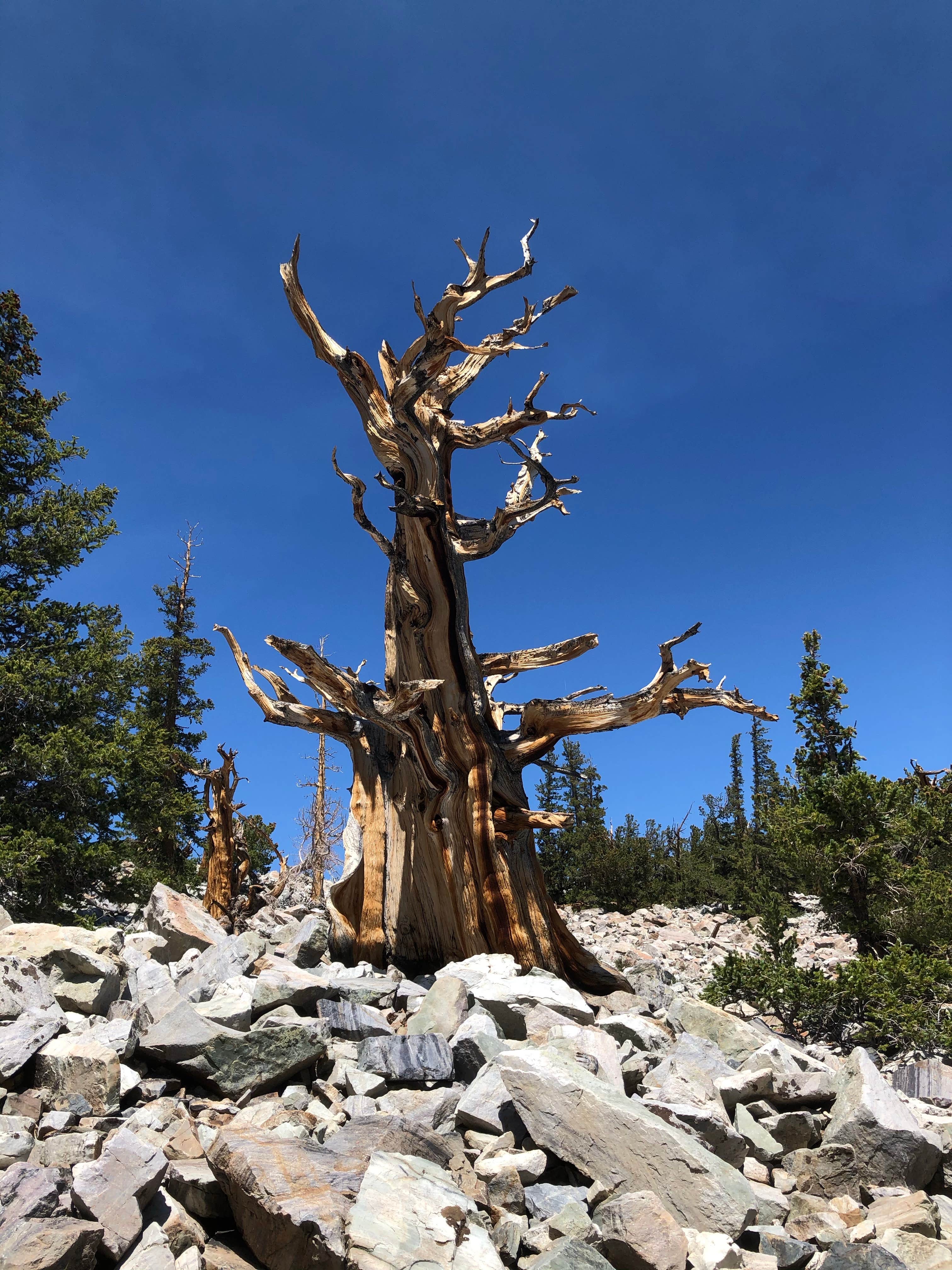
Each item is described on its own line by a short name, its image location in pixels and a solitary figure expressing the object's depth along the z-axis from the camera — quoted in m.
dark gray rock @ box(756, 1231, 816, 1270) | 2.78
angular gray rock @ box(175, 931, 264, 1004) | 4.84
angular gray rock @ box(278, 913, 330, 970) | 6.43
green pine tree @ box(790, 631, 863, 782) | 17.23
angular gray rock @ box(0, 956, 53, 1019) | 4.23
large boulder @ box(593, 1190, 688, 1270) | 2.64
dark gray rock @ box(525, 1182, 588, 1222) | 2.92
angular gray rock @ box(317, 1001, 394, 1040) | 4.45
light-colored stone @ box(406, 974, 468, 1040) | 4.60
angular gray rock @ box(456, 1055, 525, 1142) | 3.45
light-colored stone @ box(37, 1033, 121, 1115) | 3.47
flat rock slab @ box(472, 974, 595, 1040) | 4.81
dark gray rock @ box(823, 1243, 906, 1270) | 2.56
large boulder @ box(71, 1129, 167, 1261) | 2.56
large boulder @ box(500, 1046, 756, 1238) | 3.04
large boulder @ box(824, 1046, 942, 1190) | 3.58
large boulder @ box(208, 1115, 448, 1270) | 2.55
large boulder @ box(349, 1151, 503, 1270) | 2.48
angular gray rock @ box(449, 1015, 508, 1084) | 4.08
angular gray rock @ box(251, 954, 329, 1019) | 4.45
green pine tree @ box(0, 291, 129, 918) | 12.68
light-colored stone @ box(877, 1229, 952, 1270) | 2.81
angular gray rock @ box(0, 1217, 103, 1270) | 2.33
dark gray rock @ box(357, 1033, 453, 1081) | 3.93
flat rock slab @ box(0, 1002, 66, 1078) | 3.49
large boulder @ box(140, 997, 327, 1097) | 3.79
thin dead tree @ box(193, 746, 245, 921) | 12.36
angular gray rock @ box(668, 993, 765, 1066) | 5.38
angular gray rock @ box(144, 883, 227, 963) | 6.47
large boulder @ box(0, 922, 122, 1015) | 4.55
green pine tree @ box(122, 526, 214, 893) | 14.52
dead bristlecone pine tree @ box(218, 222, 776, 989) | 6.96
